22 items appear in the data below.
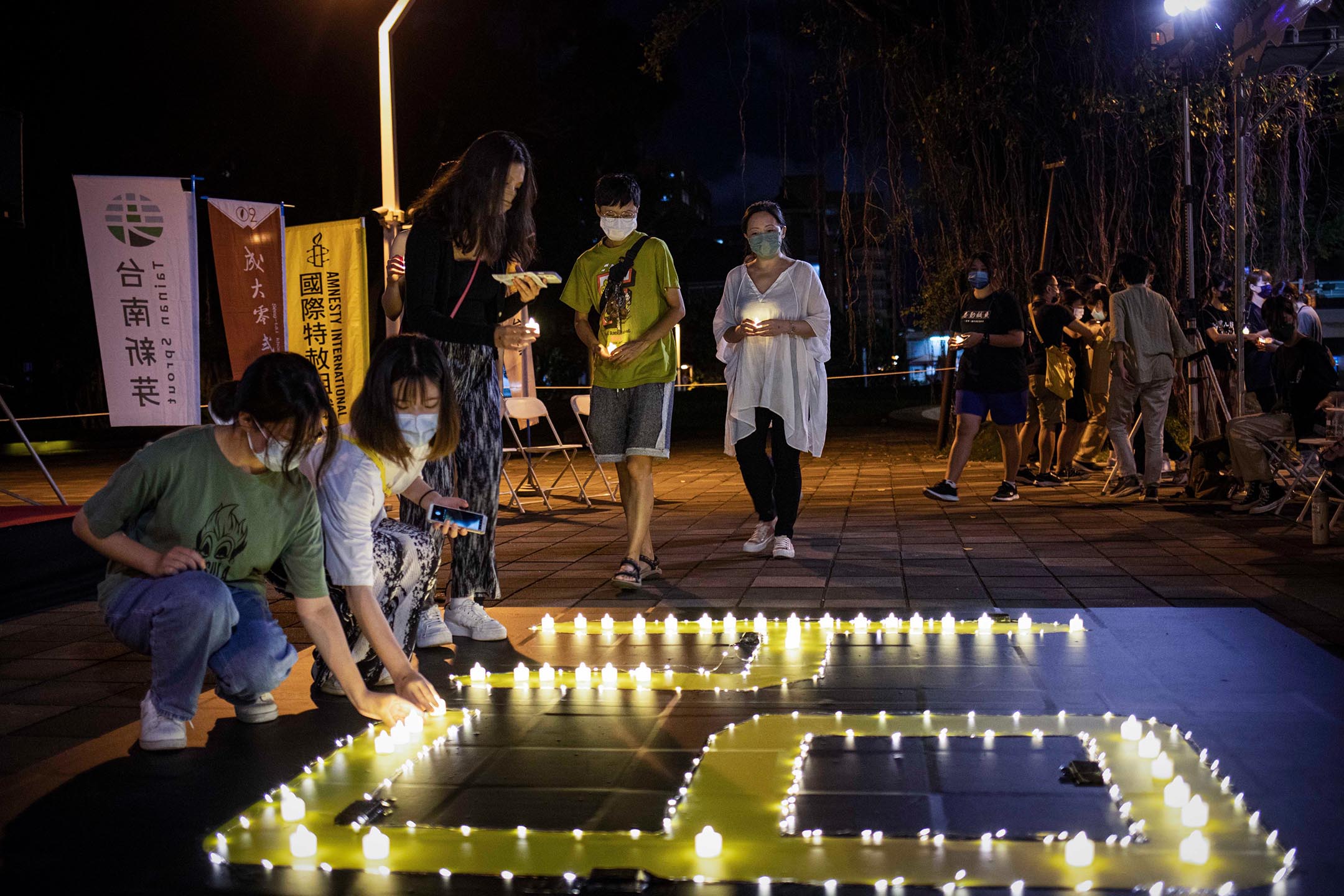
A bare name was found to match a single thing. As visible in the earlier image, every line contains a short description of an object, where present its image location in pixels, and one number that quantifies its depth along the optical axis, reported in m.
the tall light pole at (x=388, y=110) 7.71
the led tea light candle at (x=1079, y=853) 2.21
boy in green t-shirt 5.41
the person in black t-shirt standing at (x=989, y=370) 8.24
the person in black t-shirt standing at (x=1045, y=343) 9.77
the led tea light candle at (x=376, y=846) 2.35
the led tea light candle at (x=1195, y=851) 2.22
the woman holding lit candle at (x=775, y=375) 6.26
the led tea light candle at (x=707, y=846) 2.29
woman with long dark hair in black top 4.41
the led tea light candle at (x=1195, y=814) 2.42
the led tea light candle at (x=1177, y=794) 2.53
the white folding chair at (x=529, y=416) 9.10
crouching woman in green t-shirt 3.06
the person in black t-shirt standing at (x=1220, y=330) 9.12
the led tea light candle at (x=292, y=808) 2.58
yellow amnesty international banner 7.79
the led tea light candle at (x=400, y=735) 3.13
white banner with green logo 6.90
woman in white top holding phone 3.28
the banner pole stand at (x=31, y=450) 6.96
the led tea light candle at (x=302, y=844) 2.37
